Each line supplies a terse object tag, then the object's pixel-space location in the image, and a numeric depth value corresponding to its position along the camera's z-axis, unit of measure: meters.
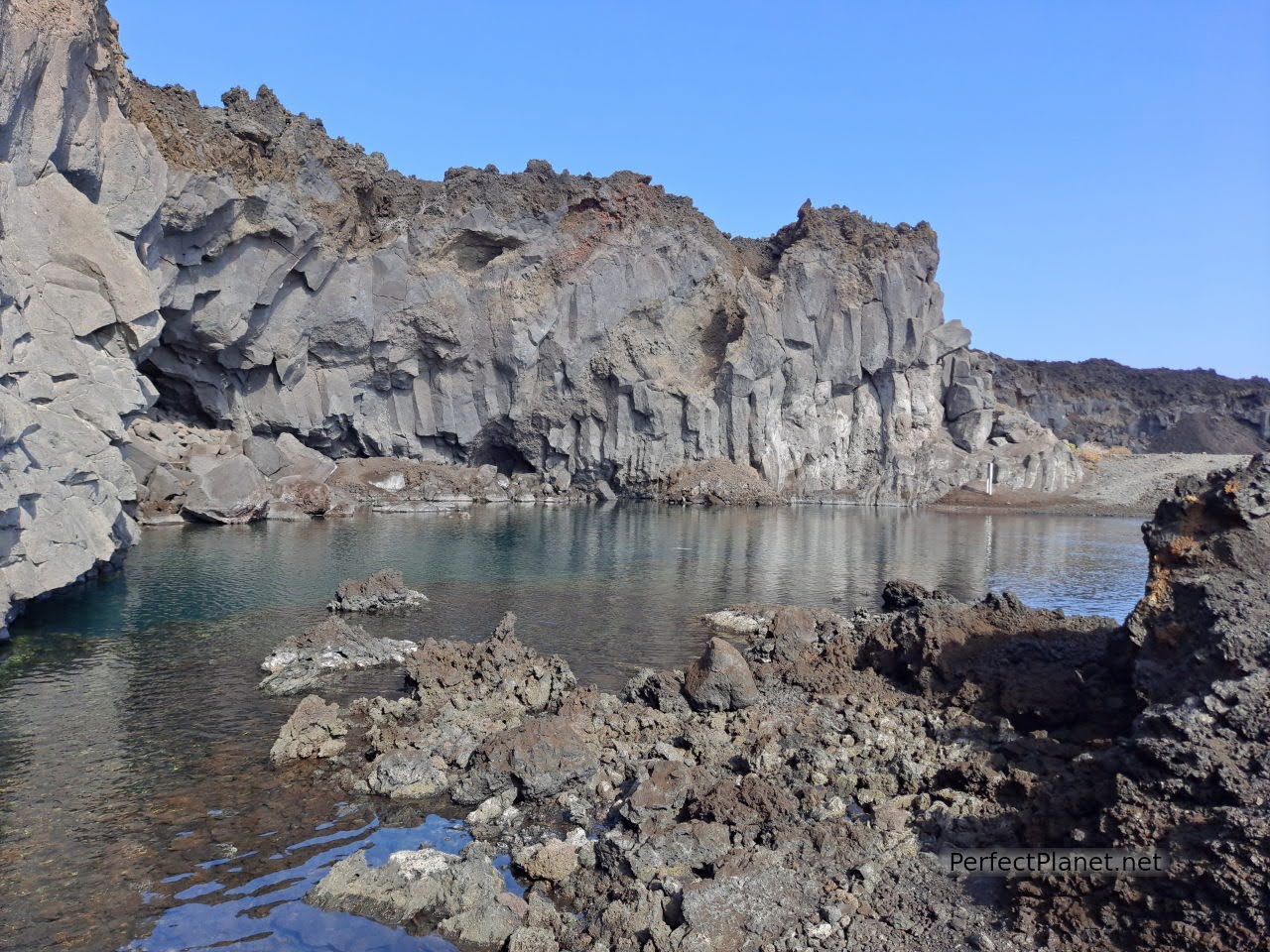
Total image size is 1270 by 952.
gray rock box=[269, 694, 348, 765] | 13.63
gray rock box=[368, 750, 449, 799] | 12.44
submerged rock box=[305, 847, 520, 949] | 9.01
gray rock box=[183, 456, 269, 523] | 42.44
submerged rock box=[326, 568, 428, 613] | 24.53
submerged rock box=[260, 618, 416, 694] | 17.41
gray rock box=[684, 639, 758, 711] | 15.74
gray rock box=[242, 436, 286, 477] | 50.03
